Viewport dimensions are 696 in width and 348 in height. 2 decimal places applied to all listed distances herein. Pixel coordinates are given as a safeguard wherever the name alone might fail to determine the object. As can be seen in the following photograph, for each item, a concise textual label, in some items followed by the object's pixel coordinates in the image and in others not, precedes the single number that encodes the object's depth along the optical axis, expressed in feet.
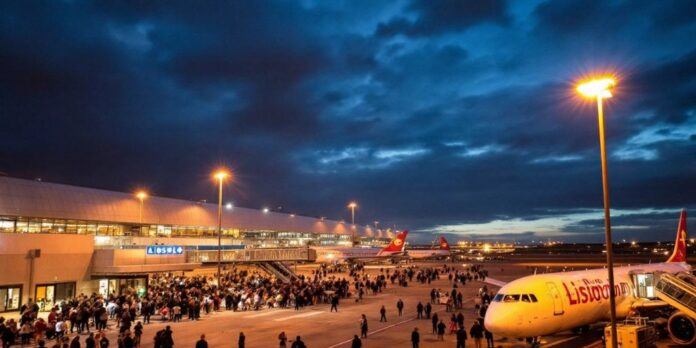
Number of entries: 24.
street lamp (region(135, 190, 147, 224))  217.97
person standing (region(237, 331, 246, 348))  71.05
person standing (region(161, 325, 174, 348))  71.87
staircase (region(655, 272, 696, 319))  79.81
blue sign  156.04
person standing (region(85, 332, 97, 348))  68.49
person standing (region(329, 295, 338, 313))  127.24
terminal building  132.26
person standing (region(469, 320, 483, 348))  76.69
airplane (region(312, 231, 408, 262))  319.16
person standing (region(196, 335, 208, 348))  65.10
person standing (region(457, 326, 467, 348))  75.39
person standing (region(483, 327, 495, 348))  79.50
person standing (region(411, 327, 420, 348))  75.36
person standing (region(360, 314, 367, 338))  89.92
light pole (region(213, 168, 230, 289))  141.28
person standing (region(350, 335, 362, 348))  66.49
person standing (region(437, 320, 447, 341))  87.15
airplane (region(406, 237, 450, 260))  442.09
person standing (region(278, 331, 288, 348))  72.54
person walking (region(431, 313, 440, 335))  92.20
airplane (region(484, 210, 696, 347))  69.26
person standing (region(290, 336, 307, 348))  64.69
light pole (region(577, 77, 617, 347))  53.26
